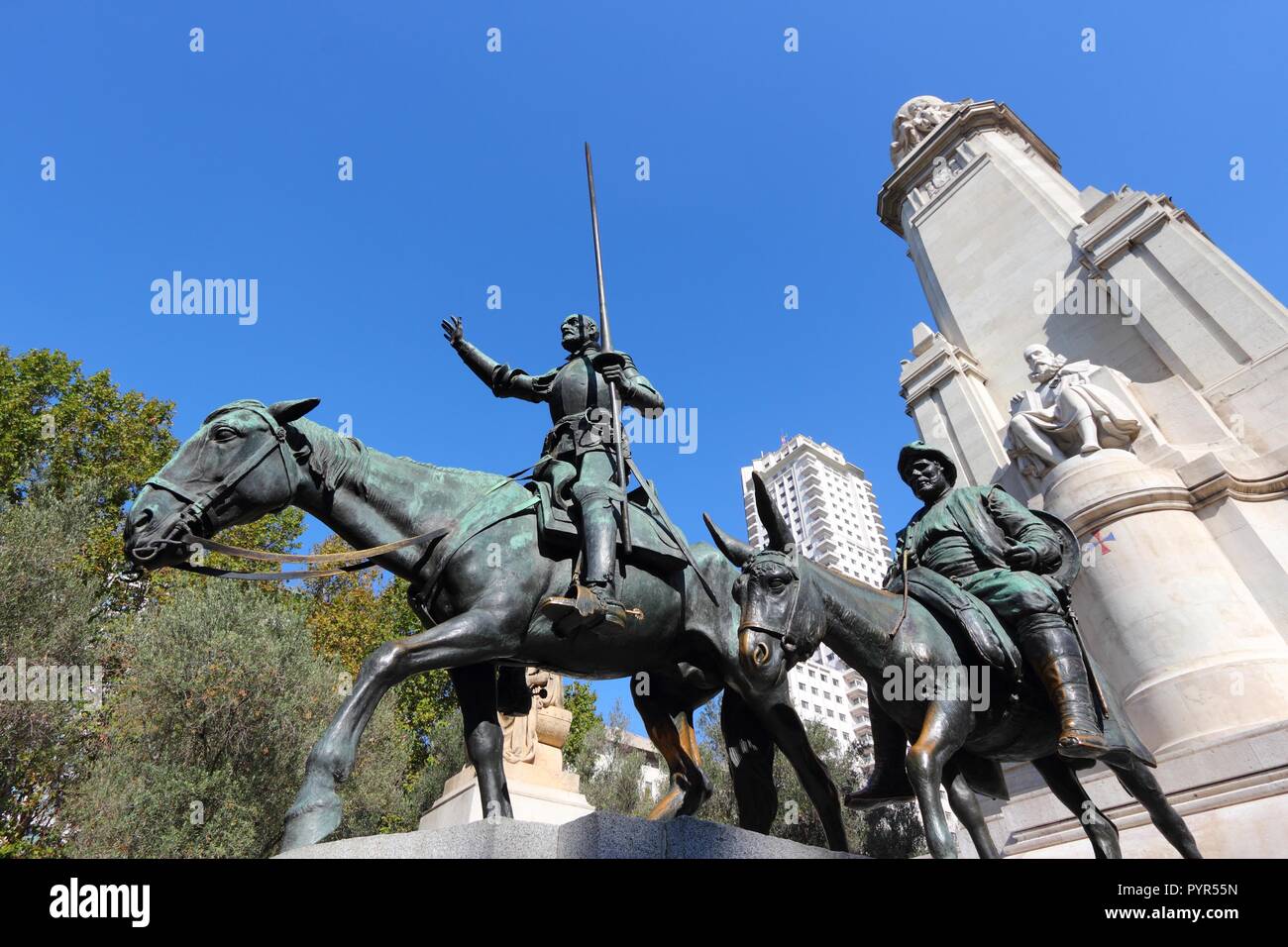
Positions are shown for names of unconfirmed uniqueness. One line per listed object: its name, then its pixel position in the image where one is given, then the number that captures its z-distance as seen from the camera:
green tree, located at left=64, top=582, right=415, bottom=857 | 17.27
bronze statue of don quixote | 5.05
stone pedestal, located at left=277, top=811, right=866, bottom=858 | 3.83
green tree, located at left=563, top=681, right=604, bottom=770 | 32.31
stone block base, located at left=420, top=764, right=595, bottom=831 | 9.34
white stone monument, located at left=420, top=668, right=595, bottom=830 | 9.48
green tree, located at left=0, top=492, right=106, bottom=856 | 17.84
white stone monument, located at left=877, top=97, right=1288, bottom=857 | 10.75
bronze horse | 4.82
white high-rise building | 136.50
